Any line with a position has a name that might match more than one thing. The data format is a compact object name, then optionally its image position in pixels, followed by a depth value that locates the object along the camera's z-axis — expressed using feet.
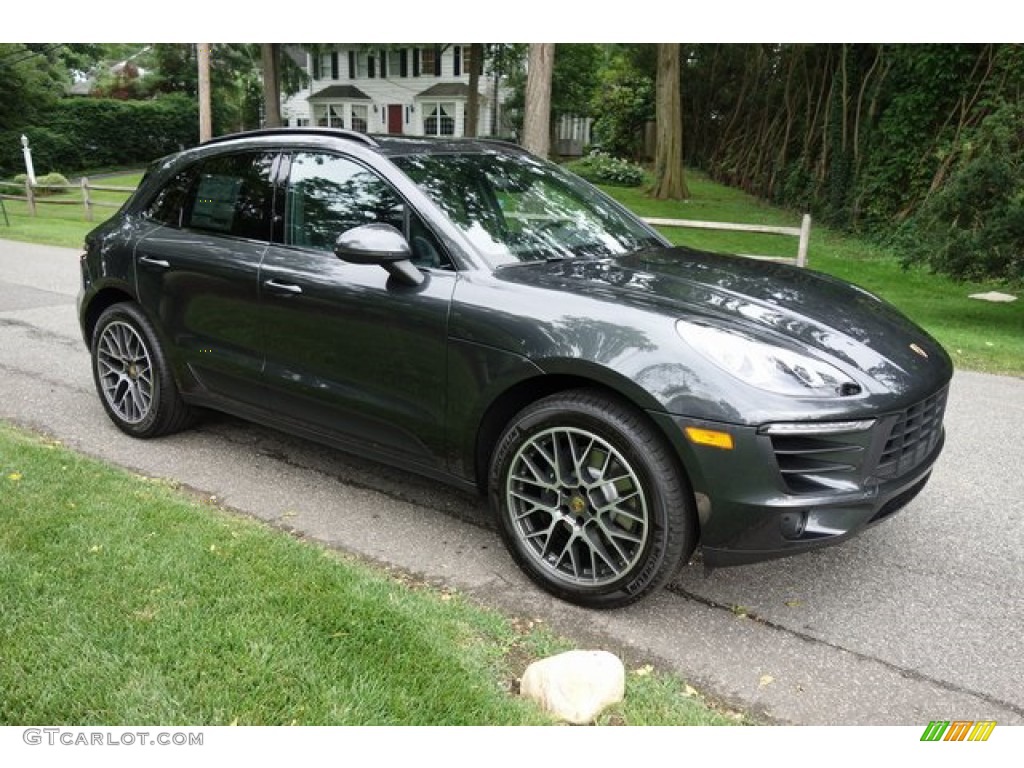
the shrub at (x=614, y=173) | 89.20
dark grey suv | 9.46
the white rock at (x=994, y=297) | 37.59
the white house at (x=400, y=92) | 148.36
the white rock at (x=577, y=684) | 8.43
